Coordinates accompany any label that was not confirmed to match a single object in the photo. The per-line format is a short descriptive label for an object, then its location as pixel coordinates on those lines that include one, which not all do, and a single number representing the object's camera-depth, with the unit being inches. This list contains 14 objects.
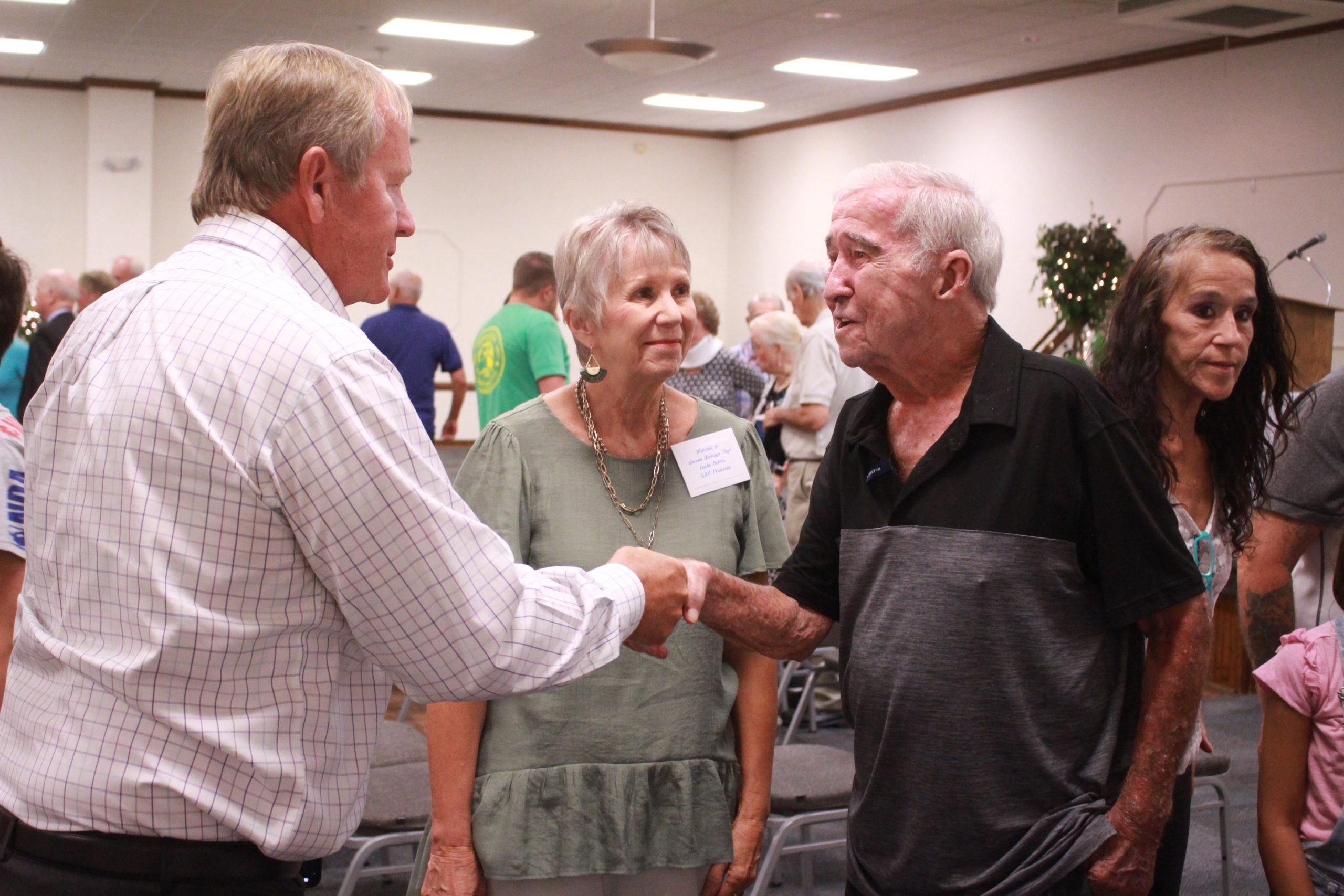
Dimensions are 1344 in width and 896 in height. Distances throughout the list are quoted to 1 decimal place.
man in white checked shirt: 48.3
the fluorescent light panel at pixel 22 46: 406.3
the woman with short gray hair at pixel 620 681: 71.8
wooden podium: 204.2
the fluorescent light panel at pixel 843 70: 424.5
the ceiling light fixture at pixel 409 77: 447.8
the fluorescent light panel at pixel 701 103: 503.2
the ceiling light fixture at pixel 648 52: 274.8
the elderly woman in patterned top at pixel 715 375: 256.8
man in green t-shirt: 213.8
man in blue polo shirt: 282.2
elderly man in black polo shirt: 59.6
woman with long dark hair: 77.0
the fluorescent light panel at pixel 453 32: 370.6
